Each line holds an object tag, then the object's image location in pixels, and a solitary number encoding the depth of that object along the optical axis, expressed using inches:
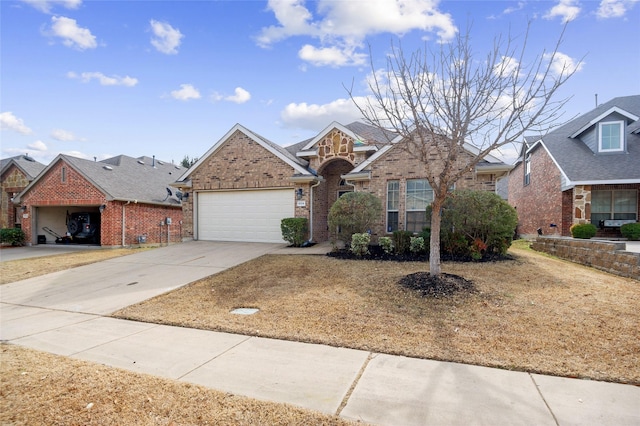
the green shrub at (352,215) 413.4
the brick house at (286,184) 468.8
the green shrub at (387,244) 400.5
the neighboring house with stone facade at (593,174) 536.1
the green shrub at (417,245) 384.5
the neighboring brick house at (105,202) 644.1
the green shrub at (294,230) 502.9
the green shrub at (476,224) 360.5
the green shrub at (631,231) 502.9
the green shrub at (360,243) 393.1
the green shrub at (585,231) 502.3
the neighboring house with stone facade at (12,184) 820.0
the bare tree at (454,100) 231.9
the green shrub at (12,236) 710.5
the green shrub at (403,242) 399.5
